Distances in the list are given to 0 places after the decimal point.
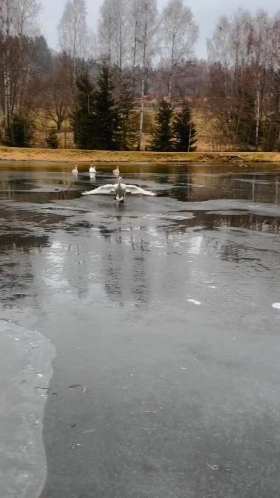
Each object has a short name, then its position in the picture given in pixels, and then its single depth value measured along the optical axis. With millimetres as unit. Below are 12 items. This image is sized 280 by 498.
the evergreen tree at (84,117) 45500
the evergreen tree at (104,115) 45469
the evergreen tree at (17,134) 44500
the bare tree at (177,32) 48281
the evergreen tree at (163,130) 46094
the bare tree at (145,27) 46656
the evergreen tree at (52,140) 45300
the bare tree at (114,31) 48531
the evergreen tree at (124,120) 46406
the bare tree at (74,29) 52531
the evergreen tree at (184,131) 47062
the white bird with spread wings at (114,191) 19531
